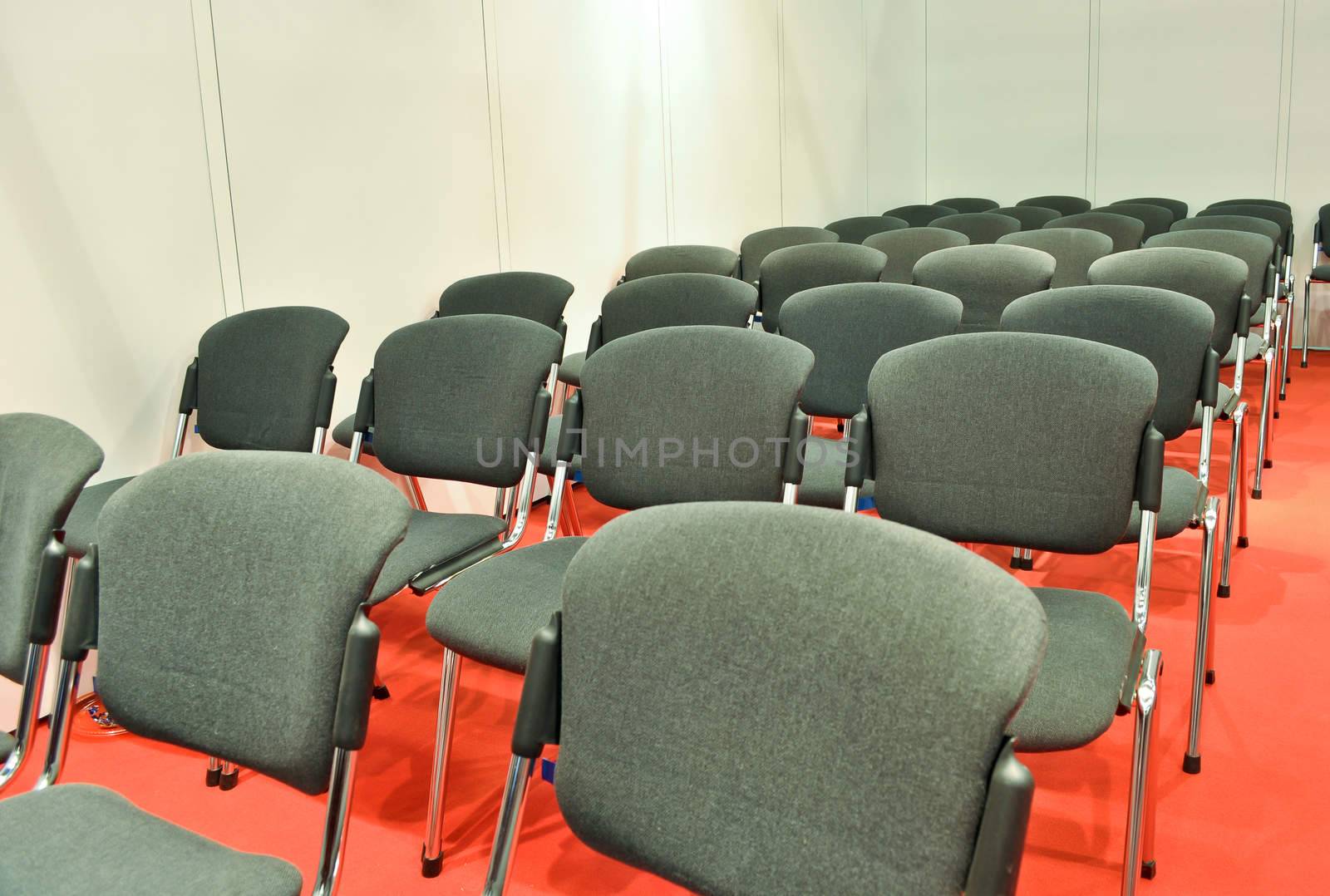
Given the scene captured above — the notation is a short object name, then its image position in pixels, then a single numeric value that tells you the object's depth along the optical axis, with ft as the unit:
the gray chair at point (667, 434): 7.78
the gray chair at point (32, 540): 5.84
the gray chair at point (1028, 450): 7.01
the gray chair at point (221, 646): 4.80
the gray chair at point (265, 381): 10.88
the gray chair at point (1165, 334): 9.04
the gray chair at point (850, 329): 10.72
